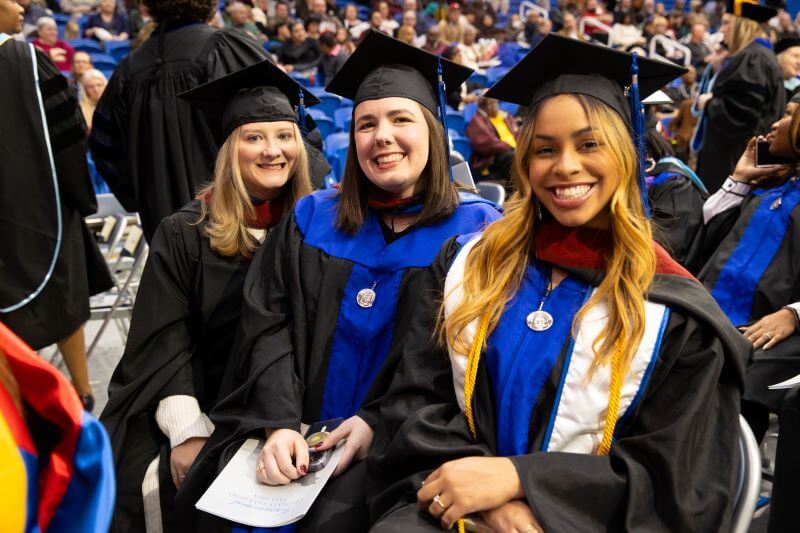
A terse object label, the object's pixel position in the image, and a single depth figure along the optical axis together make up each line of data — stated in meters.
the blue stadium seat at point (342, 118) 8.79
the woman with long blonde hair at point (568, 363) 1.56
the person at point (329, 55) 11.24
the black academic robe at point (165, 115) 3.71
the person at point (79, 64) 7.96
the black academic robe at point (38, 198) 3.39
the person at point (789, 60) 6.54
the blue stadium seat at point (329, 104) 9.79
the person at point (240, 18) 10.86
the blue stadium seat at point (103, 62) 9.88
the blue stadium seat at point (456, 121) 9.51
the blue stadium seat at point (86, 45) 10.93
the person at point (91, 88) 6.69
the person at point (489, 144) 8.23
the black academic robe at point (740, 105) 5.97
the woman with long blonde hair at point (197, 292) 2.27
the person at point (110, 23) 11.76
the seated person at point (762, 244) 3.01
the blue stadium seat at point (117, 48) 11.09
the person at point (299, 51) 11.46
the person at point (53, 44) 9.30
